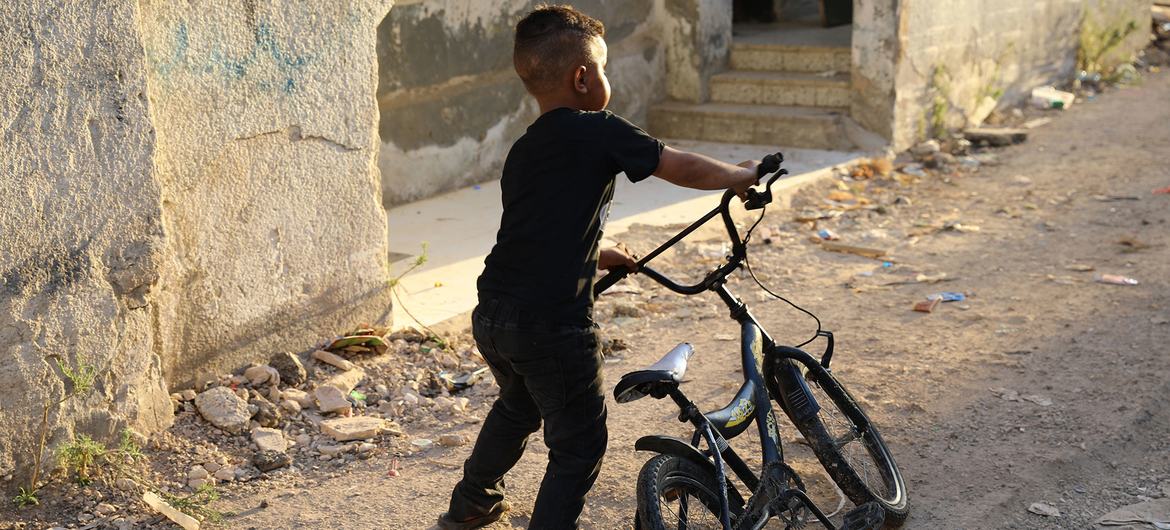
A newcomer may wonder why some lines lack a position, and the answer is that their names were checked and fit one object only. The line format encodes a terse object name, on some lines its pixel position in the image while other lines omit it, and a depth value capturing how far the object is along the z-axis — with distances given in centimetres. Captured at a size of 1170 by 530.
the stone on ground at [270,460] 388
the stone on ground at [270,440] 396
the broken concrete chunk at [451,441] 409
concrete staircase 850
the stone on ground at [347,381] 443
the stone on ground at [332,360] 454
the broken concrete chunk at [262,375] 434
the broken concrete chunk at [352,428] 409
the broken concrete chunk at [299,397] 429
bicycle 282
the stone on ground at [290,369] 441
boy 275
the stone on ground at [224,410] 404
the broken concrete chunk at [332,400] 425
